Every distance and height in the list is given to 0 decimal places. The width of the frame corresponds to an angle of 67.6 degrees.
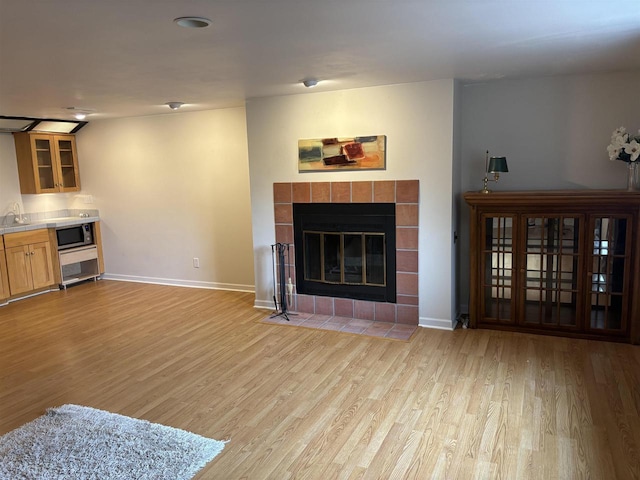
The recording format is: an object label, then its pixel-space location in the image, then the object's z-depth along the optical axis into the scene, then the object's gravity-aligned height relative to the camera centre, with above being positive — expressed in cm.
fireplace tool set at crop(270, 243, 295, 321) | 492 -106
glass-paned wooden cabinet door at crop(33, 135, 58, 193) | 617 +30
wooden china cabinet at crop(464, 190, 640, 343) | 382 -82
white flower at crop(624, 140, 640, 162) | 373 +10
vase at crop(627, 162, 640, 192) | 384 -12
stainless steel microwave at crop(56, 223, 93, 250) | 628 -70
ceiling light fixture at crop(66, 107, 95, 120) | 515 +80
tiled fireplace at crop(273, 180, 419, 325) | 439 -54
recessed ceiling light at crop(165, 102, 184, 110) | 497 +79
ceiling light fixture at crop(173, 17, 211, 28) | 221 +73
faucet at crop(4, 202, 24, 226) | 619 -35
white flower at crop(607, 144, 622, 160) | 383 +9
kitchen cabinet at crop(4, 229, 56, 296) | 568 -92
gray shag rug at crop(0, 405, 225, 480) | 240 -144
